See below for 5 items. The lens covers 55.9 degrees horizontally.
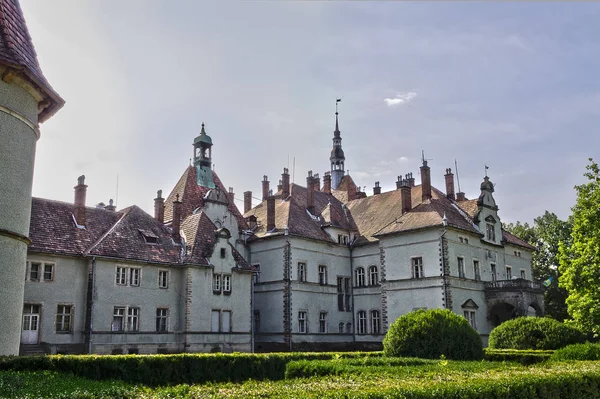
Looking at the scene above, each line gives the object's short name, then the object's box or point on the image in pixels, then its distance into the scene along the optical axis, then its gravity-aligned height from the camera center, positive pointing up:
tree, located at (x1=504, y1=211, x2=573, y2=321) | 63.91 +8.36
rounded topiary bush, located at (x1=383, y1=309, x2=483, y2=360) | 25.66 -0.75
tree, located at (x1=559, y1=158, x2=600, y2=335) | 34.09 +3.35
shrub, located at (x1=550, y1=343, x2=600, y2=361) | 23.97 -1.46
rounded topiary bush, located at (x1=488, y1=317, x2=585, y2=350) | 33.03 -0.92
